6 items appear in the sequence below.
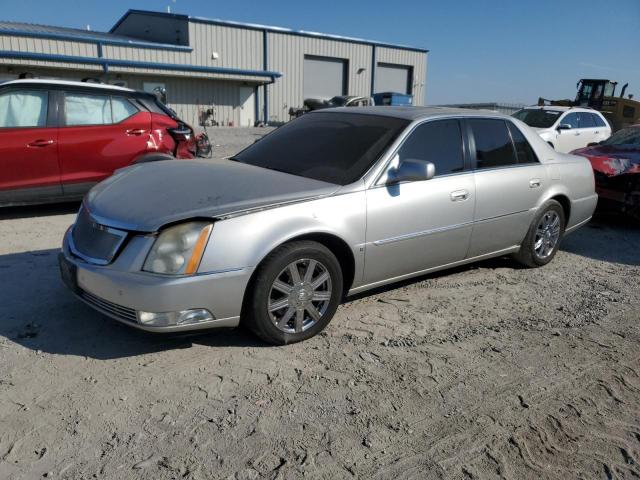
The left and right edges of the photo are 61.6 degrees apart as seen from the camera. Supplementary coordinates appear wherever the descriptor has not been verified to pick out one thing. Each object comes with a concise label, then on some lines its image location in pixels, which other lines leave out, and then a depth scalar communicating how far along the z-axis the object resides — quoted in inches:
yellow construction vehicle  930.7
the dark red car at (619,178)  283.3
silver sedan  122.0
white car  533.3
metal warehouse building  970.5
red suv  243.9
